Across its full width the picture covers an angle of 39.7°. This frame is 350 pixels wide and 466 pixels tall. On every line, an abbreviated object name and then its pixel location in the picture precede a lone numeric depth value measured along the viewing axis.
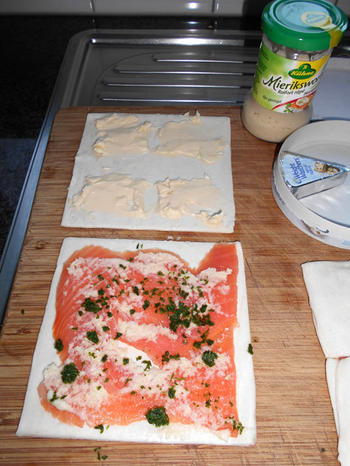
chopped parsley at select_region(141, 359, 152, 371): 0.29
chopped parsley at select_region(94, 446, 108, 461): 0.27
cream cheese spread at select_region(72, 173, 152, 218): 0.35
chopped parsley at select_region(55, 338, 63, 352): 0.29
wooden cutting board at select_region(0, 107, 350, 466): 0.27
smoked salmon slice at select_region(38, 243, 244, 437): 0.28
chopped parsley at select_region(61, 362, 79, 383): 0.28
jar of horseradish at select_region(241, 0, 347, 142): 0.31
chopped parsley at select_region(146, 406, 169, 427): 0.27
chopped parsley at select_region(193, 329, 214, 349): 0.29
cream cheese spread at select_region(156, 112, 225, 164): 0.37
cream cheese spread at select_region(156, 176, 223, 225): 0.34
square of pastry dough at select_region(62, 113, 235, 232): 0.34
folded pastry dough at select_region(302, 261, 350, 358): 0.29
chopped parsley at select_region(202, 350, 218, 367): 0.29
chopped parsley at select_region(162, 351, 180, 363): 0.29
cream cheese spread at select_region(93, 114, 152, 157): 0.37
